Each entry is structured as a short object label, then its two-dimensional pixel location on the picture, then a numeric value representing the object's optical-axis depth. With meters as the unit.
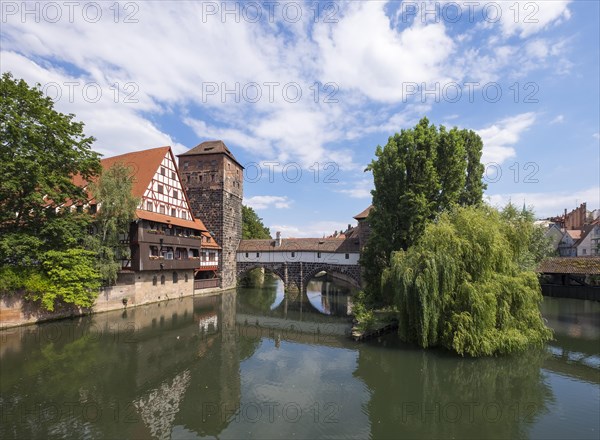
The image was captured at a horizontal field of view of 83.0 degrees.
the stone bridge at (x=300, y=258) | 34.56
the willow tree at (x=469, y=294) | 12.20
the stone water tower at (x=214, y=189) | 35.59
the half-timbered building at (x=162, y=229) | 24.38
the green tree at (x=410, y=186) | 20.11
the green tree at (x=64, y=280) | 18.00
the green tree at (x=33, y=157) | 16.73
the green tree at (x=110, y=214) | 21.31
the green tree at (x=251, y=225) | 51.32
